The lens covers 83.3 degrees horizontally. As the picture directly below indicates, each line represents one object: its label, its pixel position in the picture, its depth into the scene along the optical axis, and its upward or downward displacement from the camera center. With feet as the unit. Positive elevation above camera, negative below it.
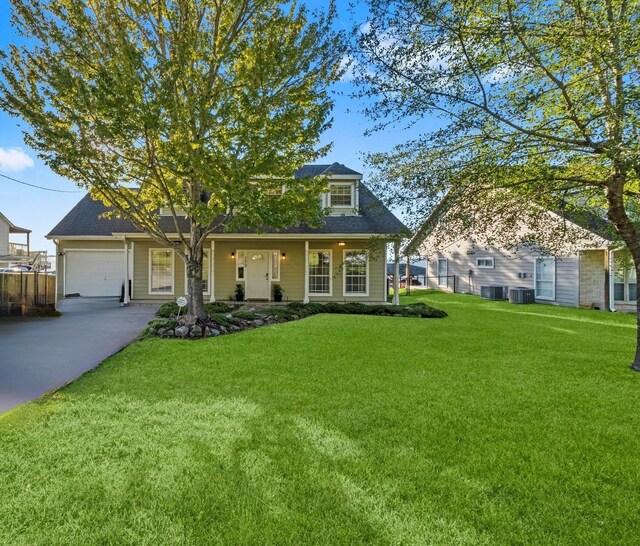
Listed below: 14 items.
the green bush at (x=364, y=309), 38.78 -3.93
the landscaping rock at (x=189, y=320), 27.57 -3.63
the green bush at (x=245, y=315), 33.21 -3.90
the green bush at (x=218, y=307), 38.58 -3.76
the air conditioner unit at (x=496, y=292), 59.88 -2.83
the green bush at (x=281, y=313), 35.17 -3.90
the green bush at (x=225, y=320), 29.27 -3.92
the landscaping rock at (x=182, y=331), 26.35 -4.26
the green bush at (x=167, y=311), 34.88 -3.73
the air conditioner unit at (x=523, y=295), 53.98 -2.99
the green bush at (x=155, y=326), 26.49 -4.06
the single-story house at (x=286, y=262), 46.80 +1.56
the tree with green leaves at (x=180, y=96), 24.07 +12.43
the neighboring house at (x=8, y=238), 85.25 +8.38
